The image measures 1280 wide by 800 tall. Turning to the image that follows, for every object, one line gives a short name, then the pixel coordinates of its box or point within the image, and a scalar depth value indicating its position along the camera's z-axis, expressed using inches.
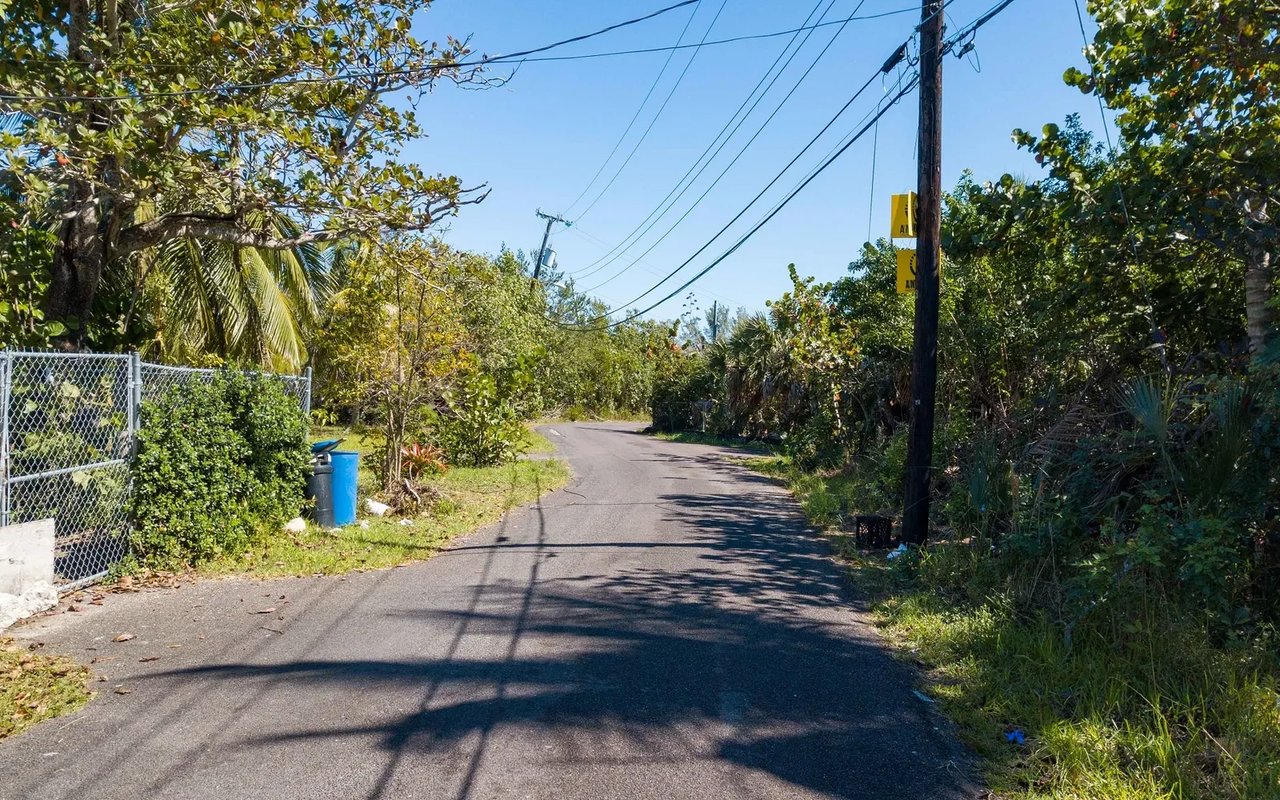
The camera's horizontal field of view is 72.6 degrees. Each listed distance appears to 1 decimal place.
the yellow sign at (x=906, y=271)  392.5
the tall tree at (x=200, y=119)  336.2
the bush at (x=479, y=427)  701.9
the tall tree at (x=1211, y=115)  300.4
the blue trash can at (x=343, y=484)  416.2
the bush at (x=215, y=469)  321.1
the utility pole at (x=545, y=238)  1615.7
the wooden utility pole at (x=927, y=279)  362.3
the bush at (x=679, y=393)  1568.7
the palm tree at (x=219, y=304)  614.5
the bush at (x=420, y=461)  516.4
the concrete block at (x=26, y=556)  261.4
